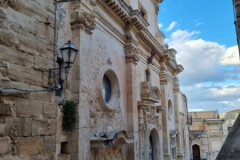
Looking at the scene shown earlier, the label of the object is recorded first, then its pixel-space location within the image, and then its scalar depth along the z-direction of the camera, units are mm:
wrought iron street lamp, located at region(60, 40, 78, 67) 5230
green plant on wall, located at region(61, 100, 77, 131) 6397
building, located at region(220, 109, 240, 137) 42094
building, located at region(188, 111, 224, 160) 30000
